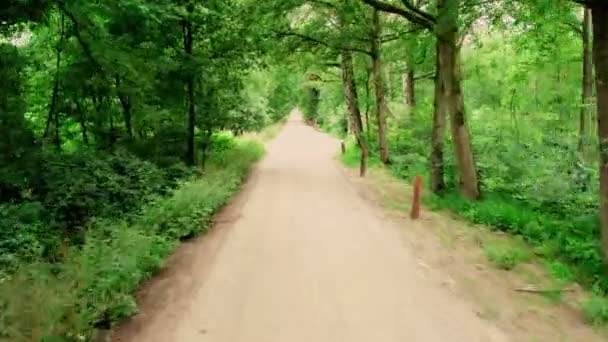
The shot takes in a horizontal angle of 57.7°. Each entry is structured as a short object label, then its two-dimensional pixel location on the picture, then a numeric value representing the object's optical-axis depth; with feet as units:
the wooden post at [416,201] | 44.98
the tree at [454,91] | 48.16
